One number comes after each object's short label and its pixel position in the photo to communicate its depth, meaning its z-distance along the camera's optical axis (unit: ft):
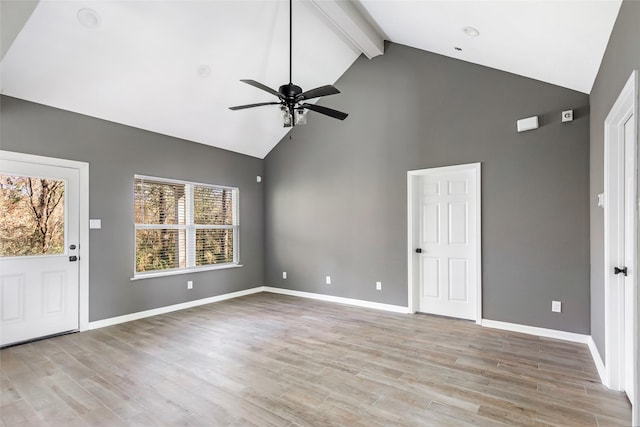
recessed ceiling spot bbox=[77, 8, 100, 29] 10.40
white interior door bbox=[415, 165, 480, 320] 14.39
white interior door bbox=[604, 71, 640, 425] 7.88
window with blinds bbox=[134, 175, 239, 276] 15.90
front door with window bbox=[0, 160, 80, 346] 11.85
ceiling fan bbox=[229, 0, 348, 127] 10.00
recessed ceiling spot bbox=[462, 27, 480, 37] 10.87
